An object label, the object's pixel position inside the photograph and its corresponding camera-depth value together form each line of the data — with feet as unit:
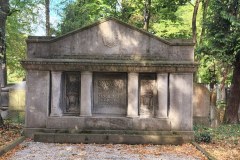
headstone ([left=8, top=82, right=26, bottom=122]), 59.72
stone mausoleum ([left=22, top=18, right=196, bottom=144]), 38.68
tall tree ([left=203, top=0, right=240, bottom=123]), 51.47
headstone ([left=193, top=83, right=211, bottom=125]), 54.54
